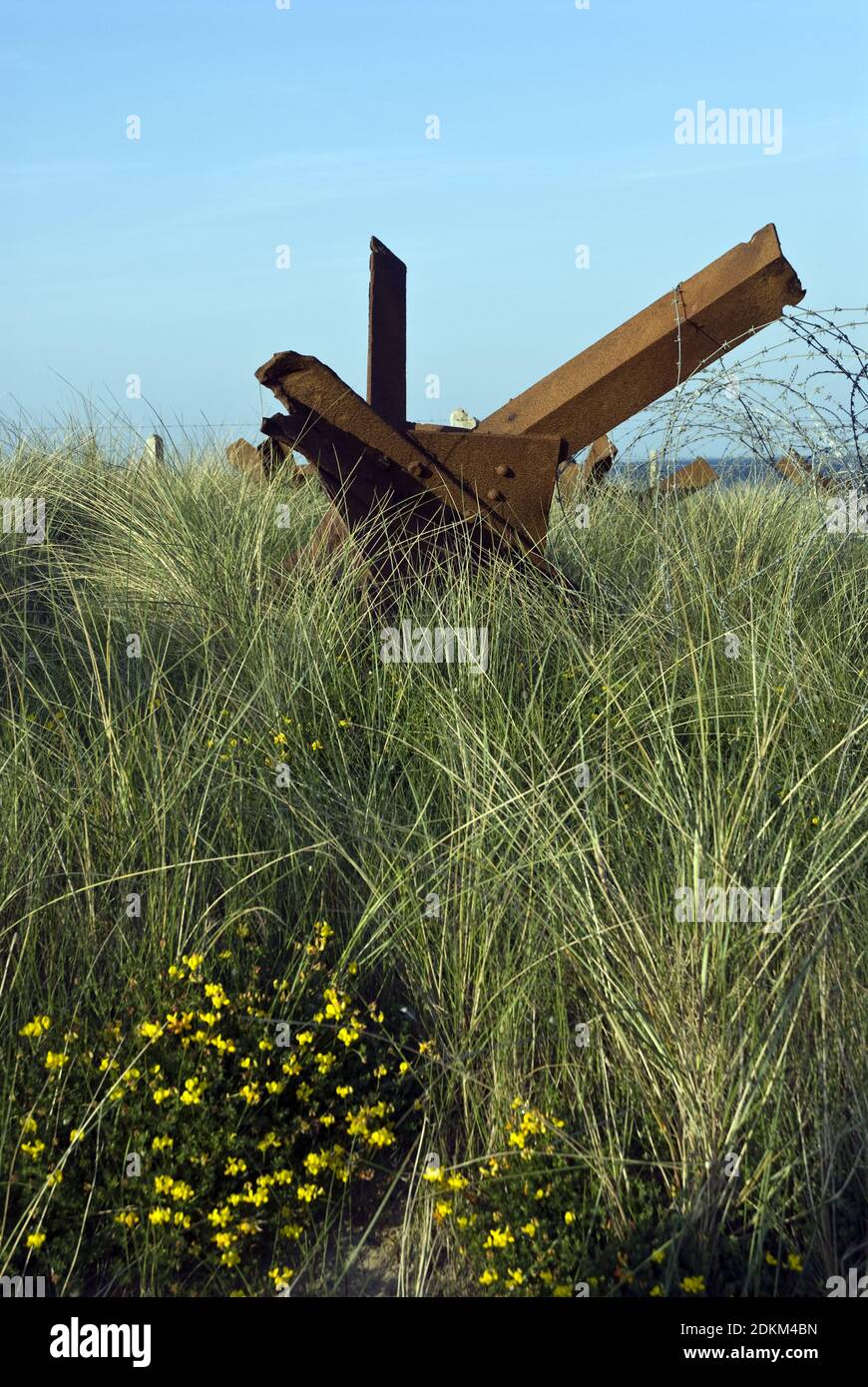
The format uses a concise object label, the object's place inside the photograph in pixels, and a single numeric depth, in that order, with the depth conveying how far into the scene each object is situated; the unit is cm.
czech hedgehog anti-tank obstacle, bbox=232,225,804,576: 480
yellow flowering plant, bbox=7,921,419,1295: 229
